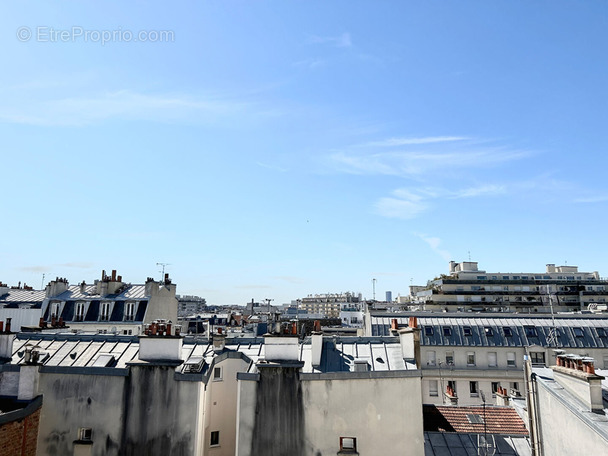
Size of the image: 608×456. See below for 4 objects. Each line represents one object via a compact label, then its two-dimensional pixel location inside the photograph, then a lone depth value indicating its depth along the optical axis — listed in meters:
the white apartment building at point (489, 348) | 42.81
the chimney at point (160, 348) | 17.97
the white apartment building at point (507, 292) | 82.44
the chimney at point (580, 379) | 13.99
